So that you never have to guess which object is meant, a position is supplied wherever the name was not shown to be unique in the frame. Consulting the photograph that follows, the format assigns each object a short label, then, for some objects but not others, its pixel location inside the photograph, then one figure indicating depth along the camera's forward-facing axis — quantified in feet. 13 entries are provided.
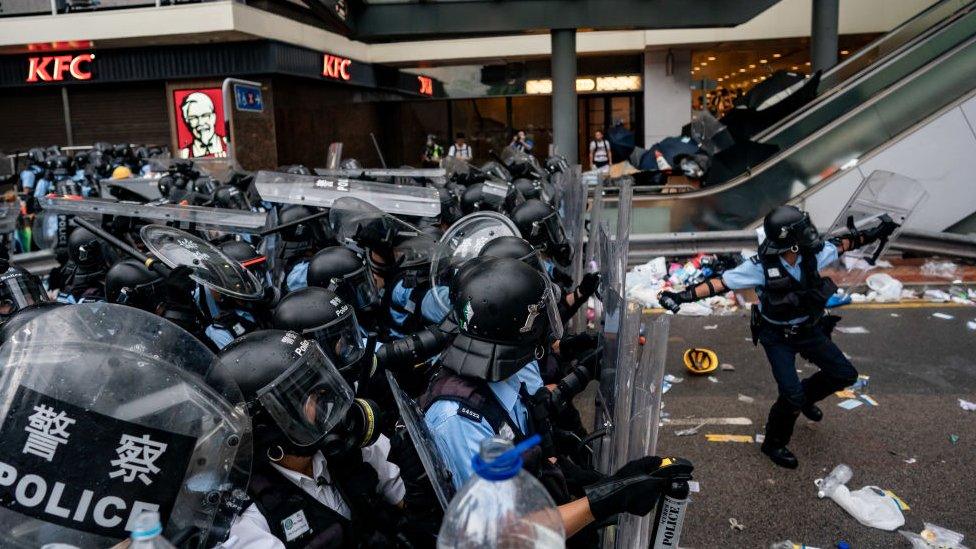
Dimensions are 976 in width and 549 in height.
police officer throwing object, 15.85
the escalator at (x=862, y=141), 32.76
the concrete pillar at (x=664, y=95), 74.02
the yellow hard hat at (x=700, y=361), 21.59
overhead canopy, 50.75
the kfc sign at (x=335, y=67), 64.08
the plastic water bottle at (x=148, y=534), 4.61
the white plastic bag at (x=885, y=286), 27.96
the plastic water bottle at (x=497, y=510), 4.94
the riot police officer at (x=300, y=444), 6.95
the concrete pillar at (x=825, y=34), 54.54
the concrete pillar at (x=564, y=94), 53.16
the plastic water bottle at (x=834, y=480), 14.67
